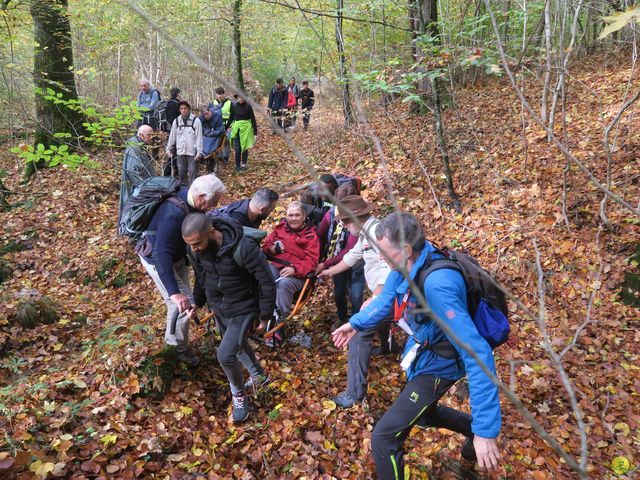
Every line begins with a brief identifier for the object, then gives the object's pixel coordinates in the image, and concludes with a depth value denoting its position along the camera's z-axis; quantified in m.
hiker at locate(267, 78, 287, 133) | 13.72
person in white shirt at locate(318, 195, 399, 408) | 3.72
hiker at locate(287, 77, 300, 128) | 15.28
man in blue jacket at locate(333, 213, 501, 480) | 2.22
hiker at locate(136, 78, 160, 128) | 9.83
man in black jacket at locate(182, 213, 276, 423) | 3.38
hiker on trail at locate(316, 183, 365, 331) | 4.58
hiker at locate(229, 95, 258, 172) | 10.16
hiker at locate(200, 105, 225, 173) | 10.01
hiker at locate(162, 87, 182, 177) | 9.30
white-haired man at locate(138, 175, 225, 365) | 3.62
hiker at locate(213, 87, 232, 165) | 10.45
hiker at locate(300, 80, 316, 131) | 14.88
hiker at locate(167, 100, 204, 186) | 8.45
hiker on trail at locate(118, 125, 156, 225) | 5.23
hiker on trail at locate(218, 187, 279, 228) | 4.51
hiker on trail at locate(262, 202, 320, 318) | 4.75
